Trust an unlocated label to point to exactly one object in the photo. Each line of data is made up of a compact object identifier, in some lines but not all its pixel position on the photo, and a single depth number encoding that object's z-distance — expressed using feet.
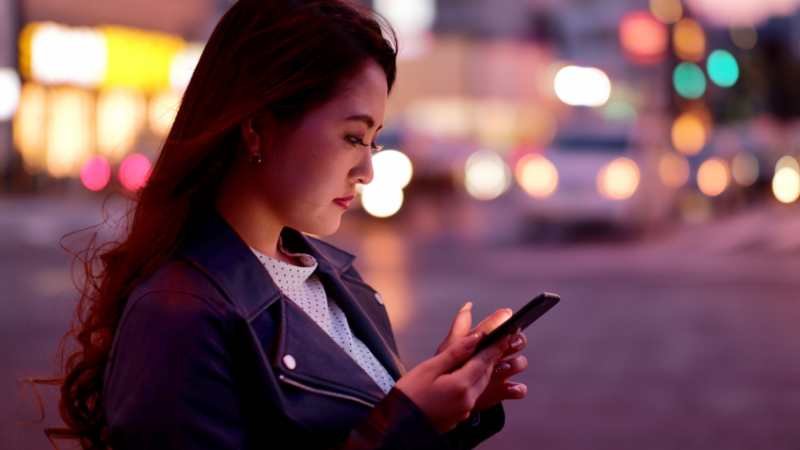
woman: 4.83
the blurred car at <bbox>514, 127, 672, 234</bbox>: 45.57
